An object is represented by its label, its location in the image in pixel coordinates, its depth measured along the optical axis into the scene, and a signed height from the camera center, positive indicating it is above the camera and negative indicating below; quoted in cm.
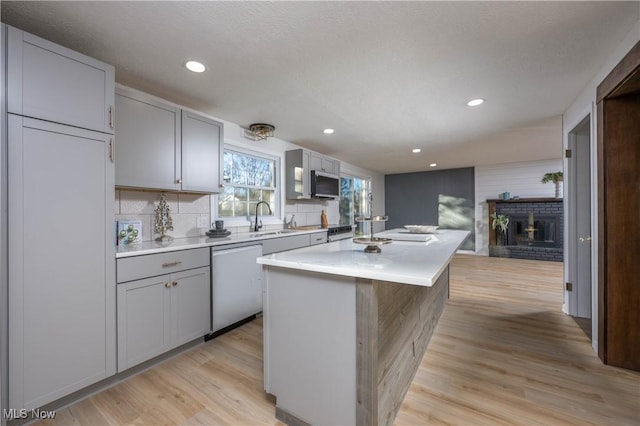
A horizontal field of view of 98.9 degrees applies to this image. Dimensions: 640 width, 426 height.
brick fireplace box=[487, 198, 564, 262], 604 -40
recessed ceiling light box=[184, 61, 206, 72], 201 +111
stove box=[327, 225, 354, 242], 435 -32
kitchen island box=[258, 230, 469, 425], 123 -60
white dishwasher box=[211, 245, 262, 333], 247 -69
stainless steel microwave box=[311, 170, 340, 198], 426 +48
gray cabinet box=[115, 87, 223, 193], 212 +60
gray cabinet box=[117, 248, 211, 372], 186 -68
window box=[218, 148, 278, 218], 337 +41
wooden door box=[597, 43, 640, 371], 192 -7
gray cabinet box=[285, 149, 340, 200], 408 +62
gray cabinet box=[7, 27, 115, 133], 143 +76
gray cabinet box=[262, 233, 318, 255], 305 -36
